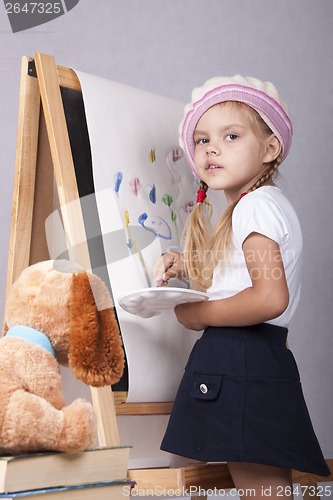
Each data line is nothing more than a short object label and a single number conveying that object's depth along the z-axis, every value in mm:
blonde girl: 2578
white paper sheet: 2769
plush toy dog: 2190
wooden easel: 2647
